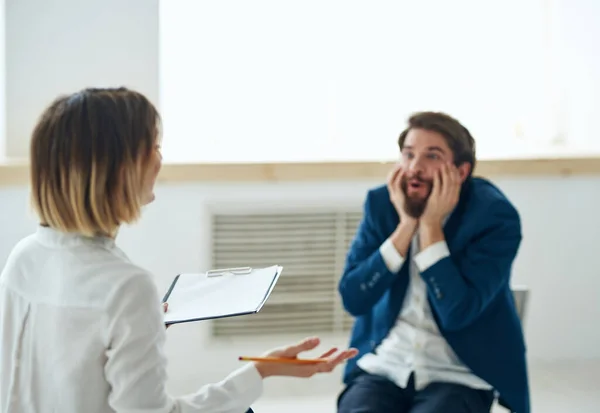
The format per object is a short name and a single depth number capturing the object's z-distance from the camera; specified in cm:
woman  265
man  341
